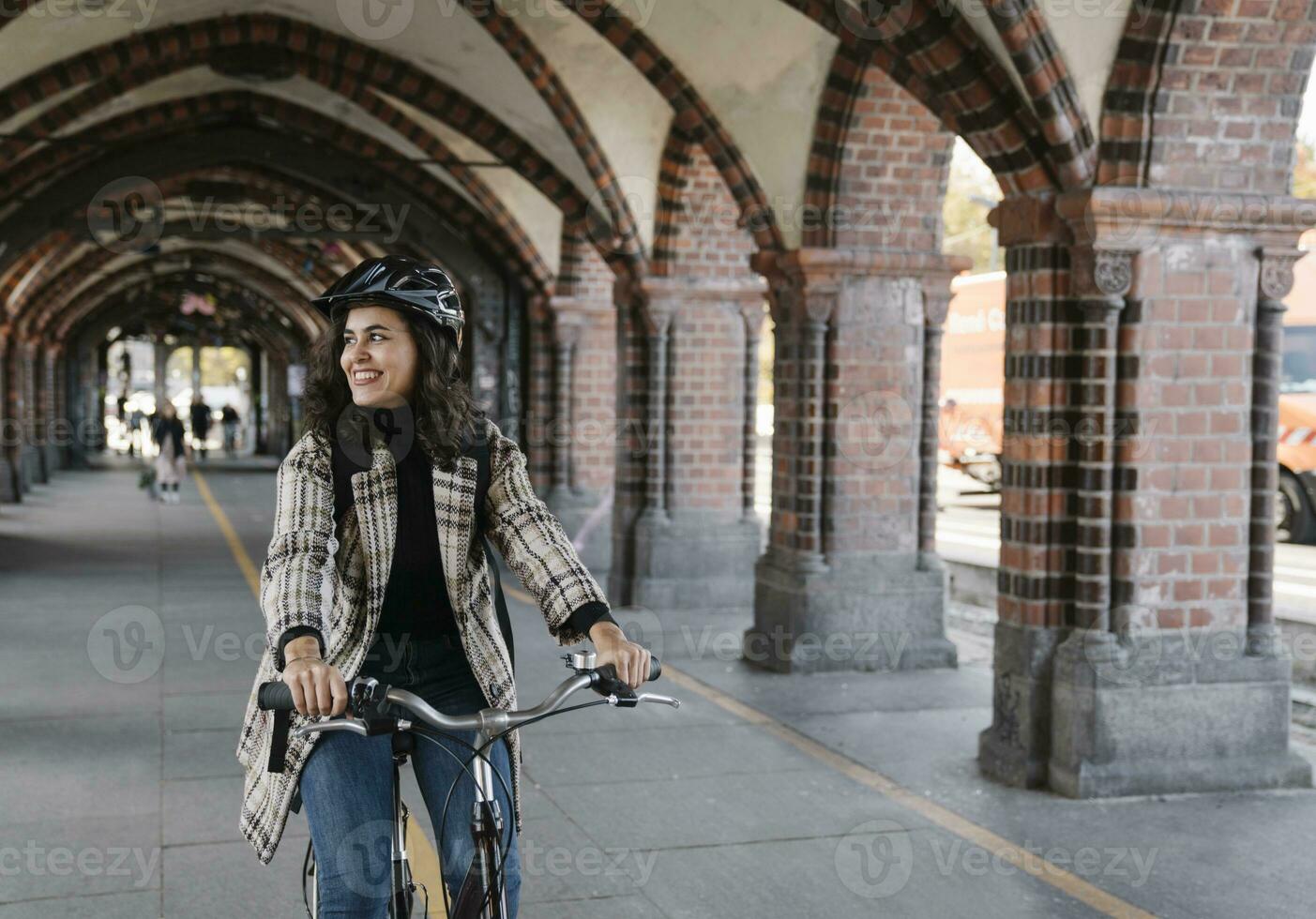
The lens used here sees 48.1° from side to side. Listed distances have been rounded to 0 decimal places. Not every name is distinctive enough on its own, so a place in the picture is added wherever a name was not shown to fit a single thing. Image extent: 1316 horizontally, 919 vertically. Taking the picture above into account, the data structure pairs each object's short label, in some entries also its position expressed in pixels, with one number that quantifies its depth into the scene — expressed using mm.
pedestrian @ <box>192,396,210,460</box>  34656
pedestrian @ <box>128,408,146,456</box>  37694
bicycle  2318
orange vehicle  21516
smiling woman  2633
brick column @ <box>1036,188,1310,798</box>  5648
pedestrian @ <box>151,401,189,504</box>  20062
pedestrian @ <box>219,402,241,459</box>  40125
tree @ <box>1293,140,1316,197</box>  32369
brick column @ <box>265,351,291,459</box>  37750
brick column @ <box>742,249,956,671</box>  8266
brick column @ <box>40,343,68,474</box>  27797
